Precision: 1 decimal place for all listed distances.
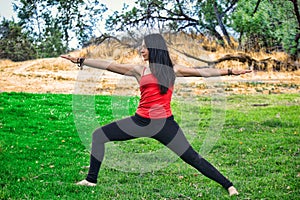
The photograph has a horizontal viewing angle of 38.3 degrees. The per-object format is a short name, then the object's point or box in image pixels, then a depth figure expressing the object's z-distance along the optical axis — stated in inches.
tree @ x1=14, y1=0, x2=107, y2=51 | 627.9
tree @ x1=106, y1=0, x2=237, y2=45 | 773.3
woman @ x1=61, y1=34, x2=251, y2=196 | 179.8
